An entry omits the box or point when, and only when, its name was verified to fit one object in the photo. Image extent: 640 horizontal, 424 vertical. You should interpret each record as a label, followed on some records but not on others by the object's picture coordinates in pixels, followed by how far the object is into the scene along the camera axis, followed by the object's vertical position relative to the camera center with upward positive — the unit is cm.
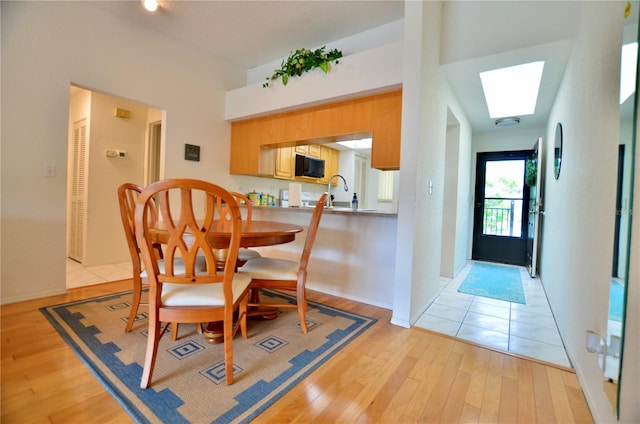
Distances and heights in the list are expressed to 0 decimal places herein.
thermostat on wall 384 +63
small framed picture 353 +64
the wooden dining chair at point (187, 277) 128 -36
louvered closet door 374 +7
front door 470 +14
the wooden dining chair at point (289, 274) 194 -47
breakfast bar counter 257 -44
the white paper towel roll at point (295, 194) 360 +17
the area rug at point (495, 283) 311 -85
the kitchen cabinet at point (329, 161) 575 +101
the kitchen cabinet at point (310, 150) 503 +106
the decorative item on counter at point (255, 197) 420 +12
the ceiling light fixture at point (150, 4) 258 +180
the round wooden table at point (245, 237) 154 -19
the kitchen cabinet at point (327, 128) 270 +91
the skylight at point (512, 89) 270 +140
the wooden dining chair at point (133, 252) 174 -32
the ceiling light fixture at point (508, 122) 409 +141
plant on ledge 295 +158
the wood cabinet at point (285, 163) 429 +69
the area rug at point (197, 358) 126 -88
